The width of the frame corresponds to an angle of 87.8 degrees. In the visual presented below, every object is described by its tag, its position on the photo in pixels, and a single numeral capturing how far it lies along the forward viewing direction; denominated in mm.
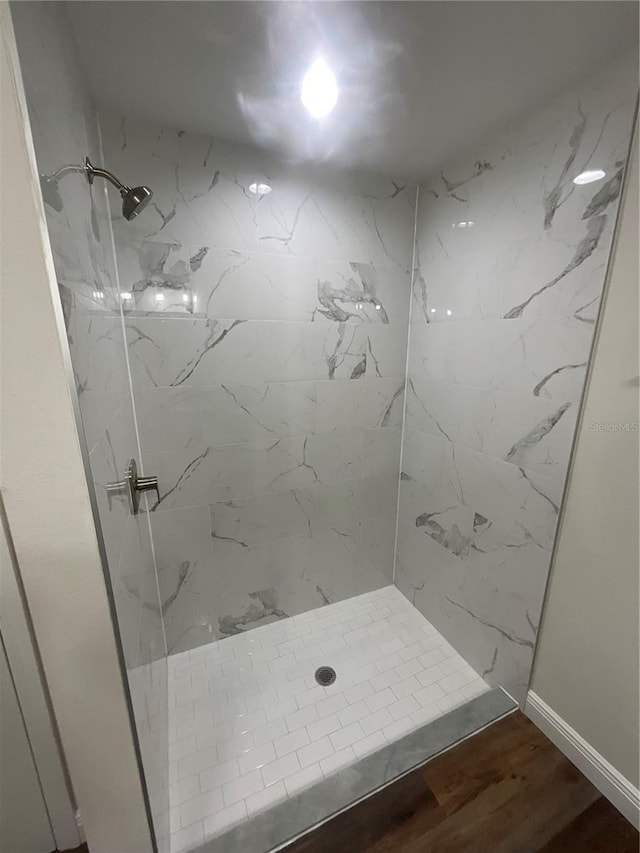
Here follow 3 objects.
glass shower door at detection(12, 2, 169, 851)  558
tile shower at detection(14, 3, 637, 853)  1017
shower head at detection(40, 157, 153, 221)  522
